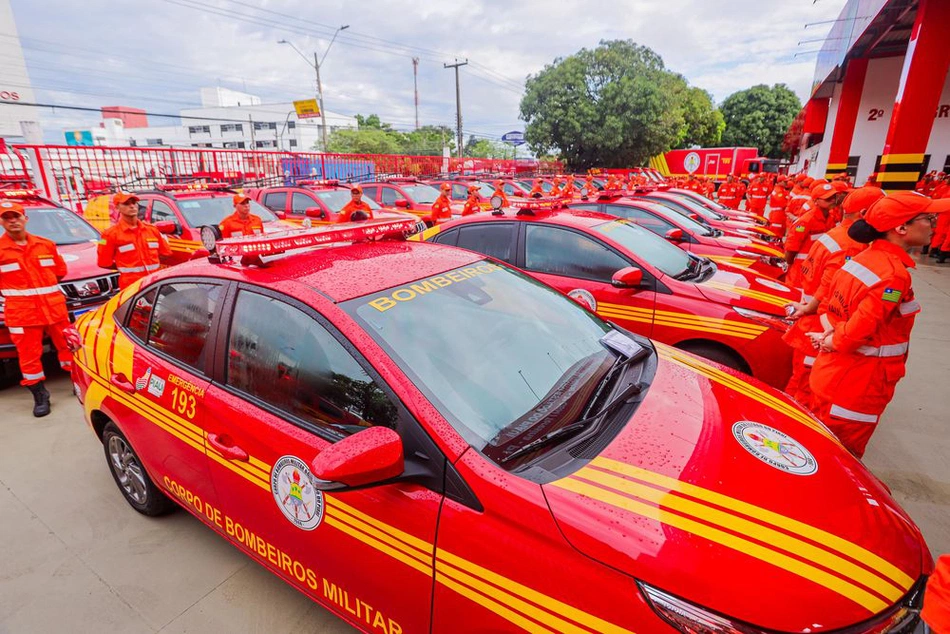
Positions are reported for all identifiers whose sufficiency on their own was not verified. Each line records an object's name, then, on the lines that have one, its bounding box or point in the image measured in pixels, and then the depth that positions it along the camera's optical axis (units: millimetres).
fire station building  7207
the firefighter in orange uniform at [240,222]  6277
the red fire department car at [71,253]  4794
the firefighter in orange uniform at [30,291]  3938
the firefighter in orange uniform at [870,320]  2475
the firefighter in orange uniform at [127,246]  4688
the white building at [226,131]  72125
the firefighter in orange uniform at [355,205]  7736
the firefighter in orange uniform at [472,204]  9156
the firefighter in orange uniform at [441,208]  9219
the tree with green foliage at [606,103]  25266
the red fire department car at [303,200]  9031
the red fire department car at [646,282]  3615
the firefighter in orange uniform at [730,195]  16506
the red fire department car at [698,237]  6204
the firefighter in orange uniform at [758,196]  15312
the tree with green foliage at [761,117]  46469
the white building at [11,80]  36219
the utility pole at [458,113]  30812
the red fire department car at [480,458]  1283
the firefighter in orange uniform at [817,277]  3252
